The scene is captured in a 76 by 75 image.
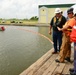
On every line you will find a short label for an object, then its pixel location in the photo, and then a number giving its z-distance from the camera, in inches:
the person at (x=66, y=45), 67.7
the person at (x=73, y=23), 59.2
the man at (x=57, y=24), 79.5
